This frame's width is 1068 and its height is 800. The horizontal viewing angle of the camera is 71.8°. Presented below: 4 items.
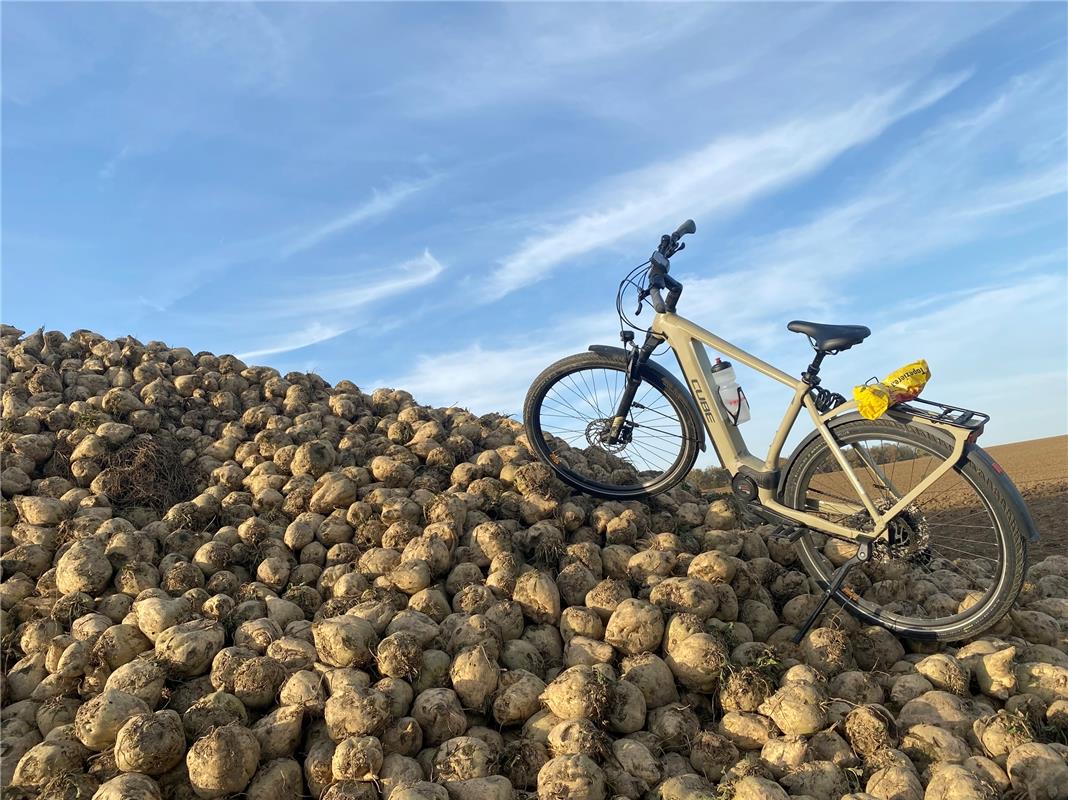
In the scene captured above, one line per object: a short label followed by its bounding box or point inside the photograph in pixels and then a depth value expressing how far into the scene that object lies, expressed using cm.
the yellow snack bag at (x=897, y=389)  450
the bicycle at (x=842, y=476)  438
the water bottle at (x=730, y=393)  536
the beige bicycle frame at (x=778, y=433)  449
